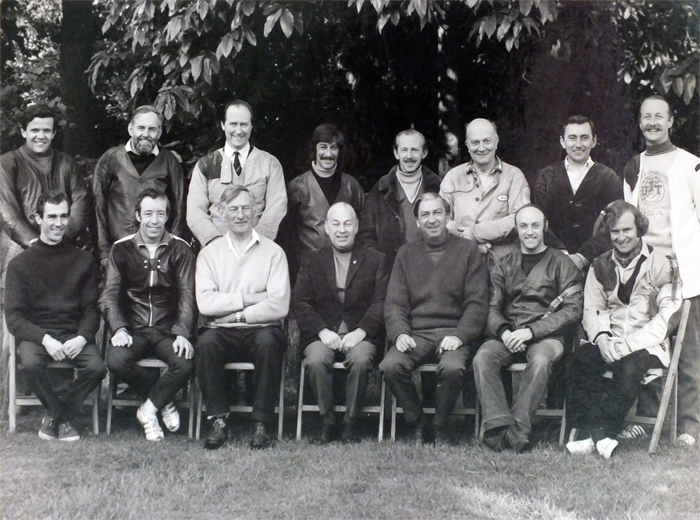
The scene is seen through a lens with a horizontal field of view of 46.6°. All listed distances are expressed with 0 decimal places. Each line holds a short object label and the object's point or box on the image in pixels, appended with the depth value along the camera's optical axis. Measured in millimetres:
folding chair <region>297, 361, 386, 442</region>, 4852
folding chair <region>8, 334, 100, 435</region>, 4887
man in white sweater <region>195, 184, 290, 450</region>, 4789
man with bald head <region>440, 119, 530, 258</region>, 5262
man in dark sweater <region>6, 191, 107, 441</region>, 4801
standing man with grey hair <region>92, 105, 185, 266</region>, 5375
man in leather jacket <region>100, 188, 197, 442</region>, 4852
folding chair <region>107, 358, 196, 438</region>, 4902
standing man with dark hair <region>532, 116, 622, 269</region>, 5262
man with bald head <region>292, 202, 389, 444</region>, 4867
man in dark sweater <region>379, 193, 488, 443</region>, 4801
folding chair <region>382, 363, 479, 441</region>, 4867
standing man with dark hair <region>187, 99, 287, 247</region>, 5348
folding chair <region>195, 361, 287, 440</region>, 4875
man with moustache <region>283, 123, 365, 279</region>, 5492
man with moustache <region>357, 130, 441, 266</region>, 5445
